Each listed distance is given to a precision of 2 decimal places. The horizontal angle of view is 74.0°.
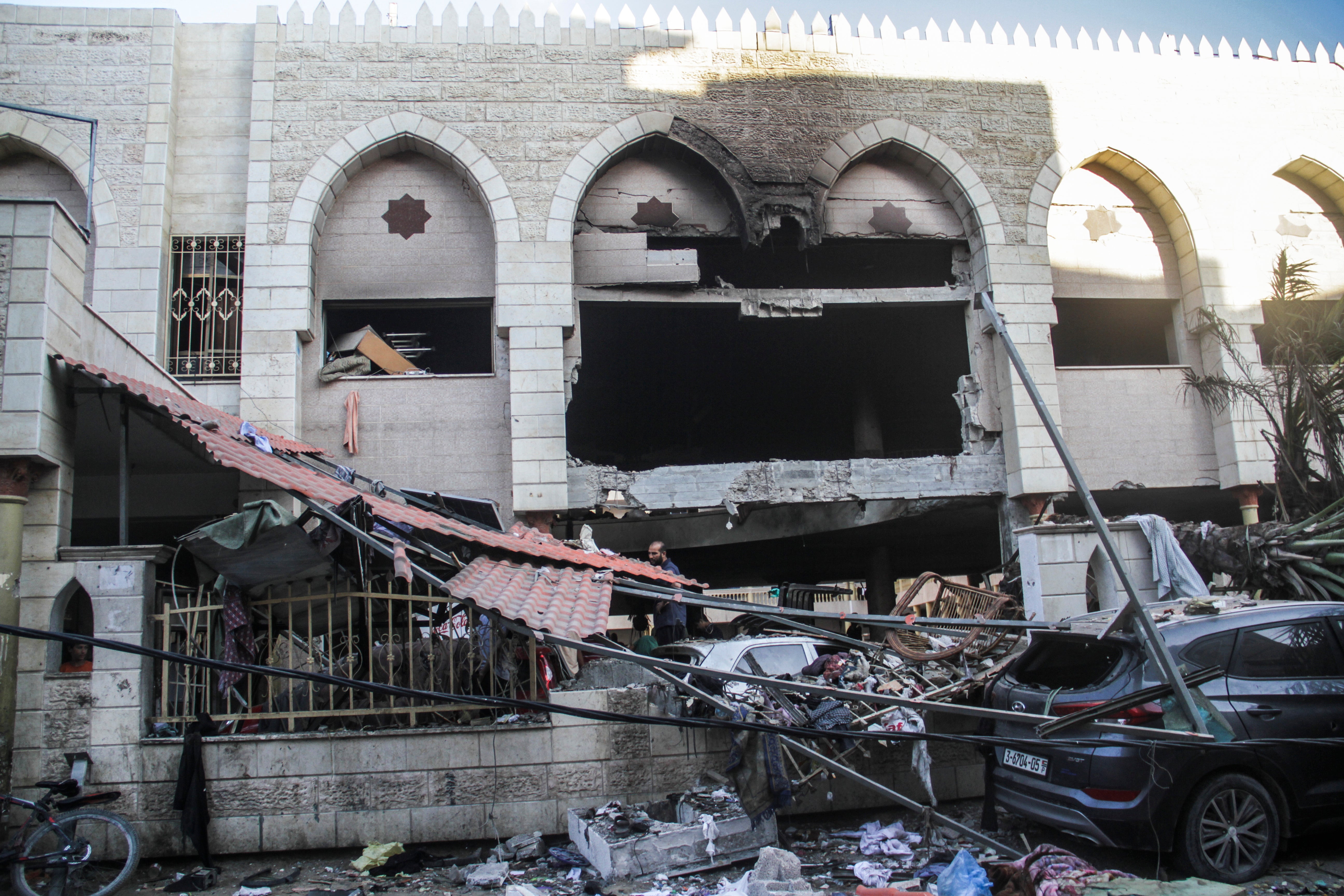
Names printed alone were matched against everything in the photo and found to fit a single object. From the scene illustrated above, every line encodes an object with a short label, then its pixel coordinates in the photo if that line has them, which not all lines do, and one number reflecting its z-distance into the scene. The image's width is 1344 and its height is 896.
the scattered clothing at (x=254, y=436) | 8.86
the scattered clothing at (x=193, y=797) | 6.38
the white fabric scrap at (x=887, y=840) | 6.35
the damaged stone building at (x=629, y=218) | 11.17
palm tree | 10.28
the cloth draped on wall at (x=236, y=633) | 6.94
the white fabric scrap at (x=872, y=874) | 5.73
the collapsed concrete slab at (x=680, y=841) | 5.93
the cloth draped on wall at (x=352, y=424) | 11.02
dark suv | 5.28
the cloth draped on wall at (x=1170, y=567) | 9.55
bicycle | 5.76
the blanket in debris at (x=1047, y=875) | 4.54
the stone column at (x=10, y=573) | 6.50
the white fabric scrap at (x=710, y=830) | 6.11
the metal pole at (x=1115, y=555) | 4.62
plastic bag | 4.84
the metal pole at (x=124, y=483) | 7.30
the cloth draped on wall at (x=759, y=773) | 6.19
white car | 7.83
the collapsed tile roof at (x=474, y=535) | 6.00
